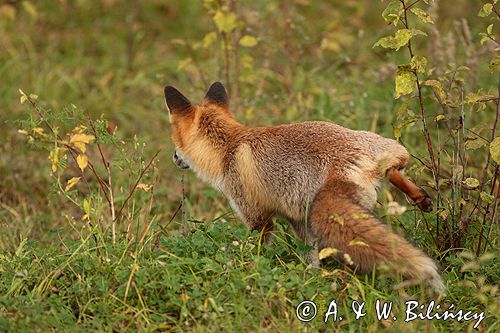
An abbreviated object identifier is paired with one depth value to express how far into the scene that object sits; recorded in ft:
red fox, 28.22
